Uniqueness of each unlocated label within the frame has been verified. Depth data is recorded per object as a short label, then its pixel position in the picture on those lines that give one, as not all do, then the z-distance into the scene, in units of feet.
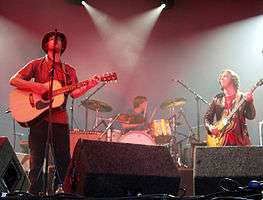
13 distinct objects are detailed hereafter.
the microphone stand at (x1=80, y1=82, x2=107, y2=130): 25.07
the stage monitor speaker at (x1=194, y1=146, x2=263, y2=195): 7.99
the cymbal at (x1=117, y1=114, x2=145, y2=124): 24.25
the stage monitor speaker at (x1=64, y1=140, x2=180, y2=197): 7.45
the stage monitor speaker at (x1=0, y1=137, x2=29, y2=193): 8.78
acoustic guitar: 14.52
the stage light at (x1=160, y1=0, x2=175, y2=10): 27.87
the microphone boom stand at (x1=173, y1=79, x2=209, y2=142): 24.20
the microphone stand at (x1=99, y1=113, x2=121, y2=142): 22.34
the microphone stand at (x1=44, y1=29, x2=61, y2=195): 12.48
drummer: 24.27
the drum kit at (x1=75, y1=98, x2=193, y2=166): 23.18
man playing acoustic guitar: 13.74
